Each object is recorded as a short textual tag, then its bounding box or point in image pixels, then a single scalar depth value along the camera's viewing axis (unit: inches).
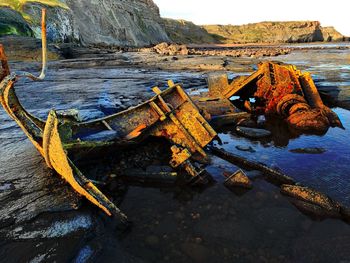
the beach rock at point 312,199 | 166.9
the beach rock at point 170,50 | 1521.3
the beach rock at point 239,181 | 197.5
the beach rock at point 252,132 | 302.1
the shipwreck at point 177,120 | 170.9
